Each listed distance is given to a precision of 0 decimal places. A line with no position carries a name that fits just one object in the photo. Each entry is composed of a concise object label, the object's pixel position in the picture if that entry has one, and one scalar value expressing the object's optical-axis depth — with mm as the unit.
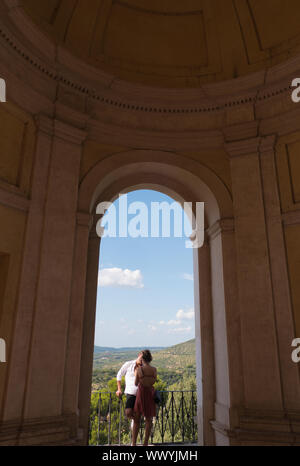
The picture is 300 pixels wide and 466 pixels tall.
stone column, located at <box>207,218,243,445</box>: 5879
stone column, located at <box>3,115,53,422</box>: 4949
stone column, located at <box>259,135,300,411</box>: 5570
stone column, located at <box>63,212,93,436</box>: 5535
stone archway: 6258
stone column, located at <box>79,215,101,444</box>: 5957
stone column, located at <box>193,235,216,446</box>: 6508
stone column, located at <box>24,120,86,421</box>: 5203
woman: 5758
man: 5887
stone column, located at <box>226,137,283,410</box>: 5680
